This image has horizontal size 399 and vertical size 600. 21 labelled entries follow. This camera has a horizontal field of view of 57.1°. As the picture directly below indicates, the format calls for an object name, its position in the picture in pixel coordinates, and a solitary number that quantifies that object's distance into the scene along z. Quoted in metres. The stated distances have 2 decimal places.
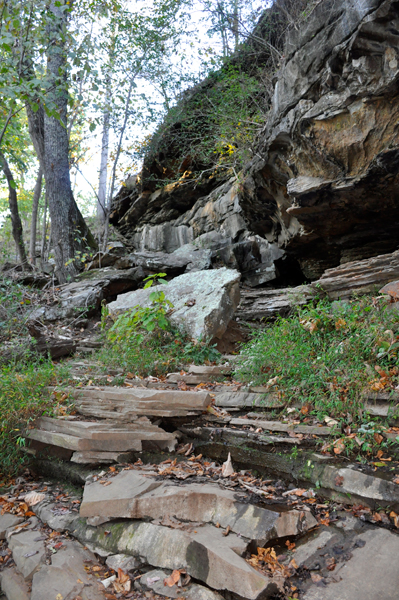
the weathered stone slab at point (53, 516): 3.05
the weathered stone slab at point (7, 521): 3.12
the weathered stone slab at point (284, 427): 3.37
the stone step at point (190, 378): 5.14
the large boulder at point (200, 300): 6.48
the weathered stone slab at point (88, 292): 8.43
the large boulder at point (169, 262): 10.50
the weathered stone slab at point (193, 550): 2.09
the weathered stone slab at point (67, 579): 2.35
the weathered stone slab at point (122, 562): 2.51
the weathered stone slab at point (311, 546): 2.31
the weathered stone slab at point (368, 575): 2.00
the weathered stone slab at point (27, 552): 2.65
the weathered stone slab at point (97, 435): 3.62
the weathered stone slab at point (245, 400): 4.06
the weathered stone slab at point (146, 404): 4.11
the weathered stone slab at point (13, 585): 2.51
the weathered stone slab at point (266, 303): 7.44
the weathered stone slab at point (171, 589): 2.16
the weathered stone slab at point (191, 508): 2.49
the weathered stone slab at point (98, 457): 3.62
